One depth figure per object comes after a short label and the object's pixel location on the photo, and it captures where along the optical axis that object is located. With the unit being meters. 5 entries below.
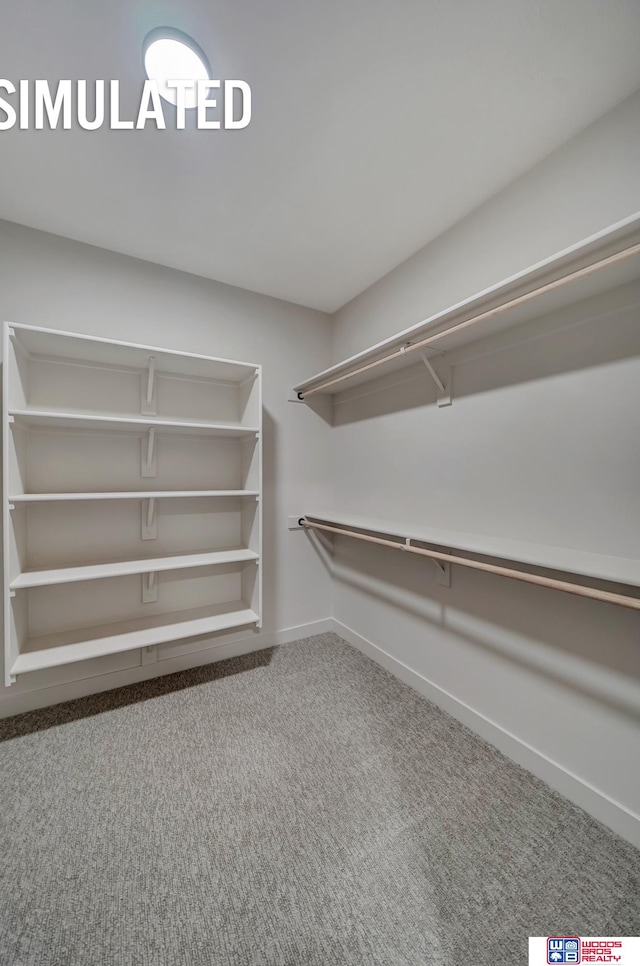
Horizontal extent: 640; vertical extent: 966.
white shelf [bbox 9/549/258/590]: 1.59
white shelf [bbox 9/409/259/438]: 1.59
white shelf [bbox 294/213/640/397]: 1.01
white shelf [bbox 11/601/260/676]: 1.63
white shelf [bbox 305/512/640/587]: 1.05
